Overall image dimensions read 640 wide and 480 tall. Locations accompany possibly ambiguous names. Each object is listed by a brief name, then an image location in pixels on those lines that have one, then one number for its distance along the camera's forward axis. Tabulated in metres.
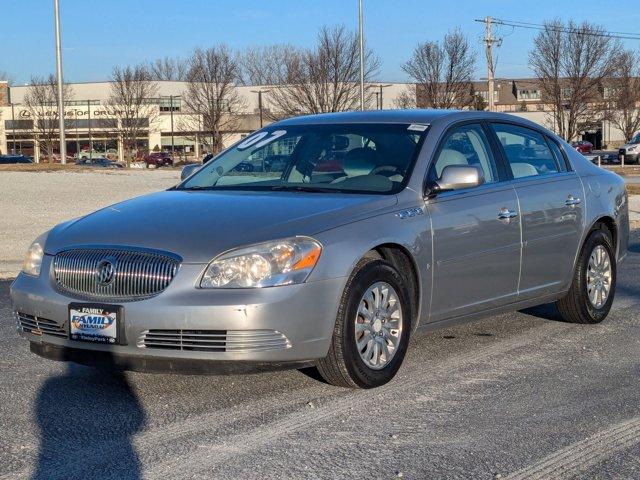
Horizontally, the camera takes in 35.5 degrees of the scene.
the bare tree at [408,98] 54.84
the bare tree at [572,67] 56.41
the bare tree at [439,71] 51.50
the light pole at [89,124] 82.27
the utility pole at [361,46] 38.63
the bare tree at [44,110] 77.44
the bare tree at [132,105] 74.25
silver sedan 4.96
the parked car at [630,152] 53.78
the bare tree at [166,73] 82.31
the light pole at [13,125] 87.81
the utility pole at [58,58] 37.53
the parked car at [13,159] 68.31
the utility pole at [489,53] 49.14
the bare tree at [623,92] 62.91
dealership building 80.44
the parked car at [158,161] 71.25
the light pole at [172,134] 80.89
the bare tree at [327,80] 49.88
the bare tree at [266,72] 57.78
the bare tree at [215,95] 63.72
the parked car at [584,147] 67.44
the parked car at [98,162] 67.25
